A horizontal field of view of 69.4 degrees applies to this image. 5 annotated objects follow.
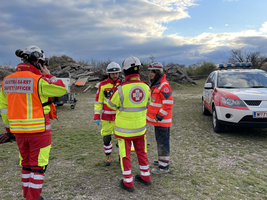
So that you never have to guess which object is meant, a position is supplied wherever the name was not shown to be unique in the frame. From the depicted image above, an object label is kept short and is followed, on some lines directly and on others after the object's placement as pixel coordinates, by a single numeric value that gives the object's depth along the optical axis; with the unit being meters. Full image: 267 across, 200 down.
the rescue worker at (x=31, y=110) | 2.44
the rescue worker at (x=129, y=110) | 2.97
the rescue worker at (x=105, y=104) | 3.93
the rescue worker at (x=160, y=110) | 3.43
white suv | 4.83
